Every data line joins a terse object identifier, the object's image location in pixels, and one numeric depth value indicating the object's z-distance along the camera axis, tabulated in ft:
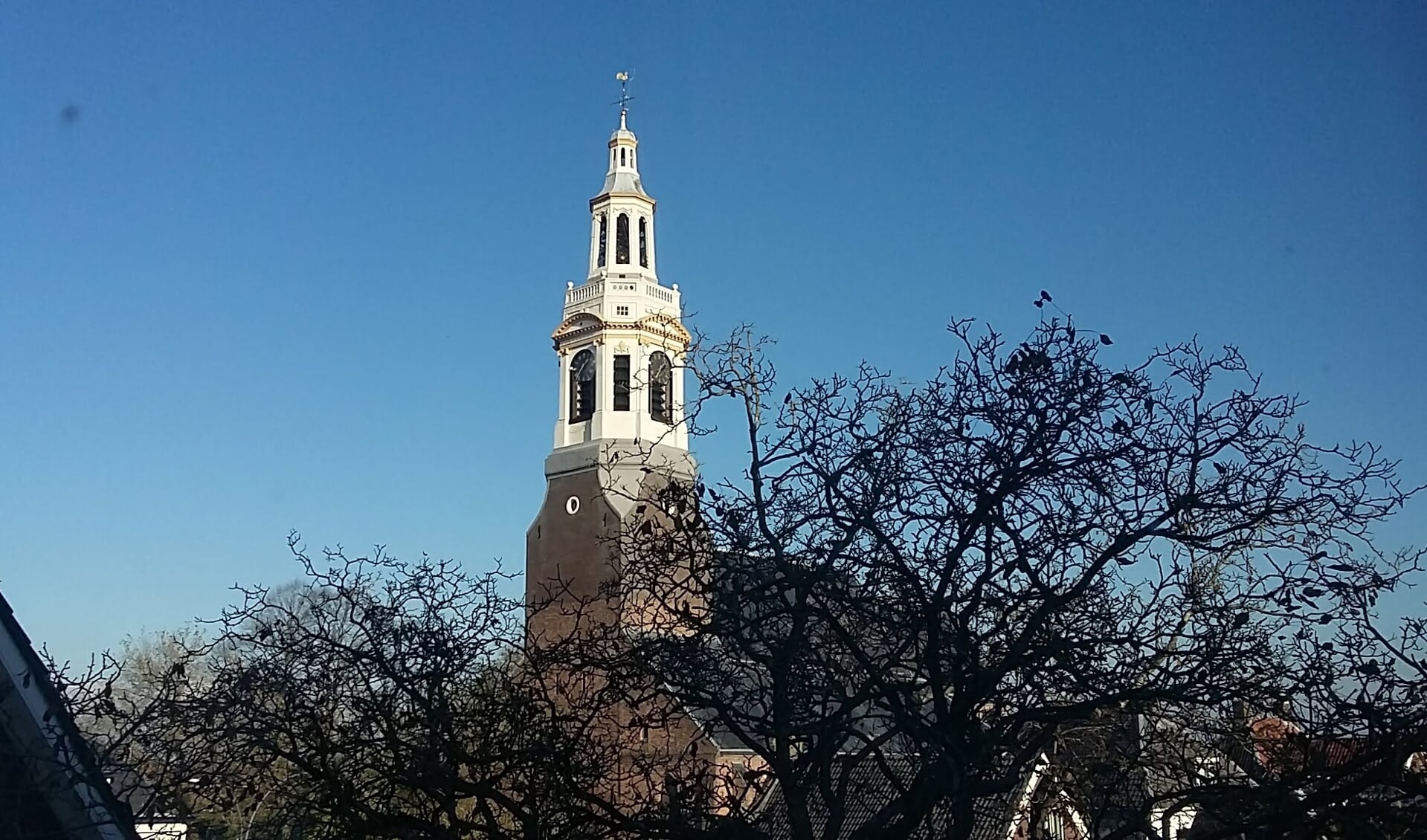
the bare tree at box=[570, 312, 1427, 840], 22.97
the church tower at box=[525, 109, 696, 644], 143.74
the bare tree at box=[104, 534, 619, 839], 23.86
